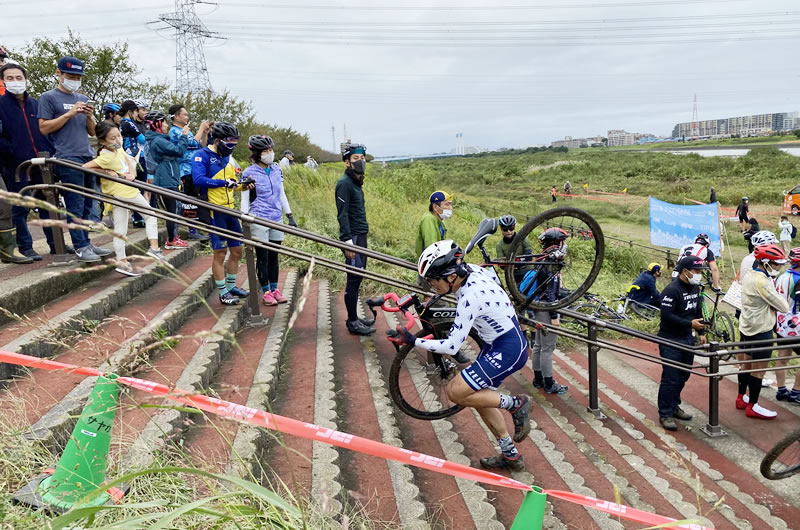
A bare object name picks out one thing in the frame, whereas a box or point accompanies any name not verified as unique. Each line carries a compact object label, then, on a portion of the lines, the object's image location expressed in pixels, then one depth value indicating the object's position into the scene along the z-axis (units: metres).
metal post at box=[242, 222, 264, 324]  5.02
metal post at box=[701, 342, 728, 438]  5.41
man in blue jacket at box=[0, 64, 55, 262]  5.19
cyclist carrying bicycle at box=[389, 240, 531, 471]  3.77
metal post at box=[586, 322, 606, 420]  5.33
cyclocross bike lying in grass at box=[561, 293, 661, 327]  10.20
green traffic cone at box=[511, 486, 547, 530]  2.42
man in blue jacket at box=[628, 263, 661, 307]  10.13
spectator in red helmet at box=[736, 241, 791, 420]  6.10
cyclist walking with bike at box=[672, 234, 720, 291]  8.99
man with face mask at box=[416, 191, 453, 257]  5.66
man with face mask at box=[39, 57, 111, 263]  5.18
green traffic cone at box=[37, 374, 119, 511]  2.34
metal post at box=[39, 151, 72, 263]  4.89
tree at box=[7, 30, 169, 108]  17.08
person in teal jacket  7.00
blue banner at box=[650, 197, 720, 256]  12.72
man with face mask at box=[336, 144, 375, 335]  5.62
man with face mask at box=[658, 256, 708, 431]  5.70
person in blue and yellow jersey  5.52
